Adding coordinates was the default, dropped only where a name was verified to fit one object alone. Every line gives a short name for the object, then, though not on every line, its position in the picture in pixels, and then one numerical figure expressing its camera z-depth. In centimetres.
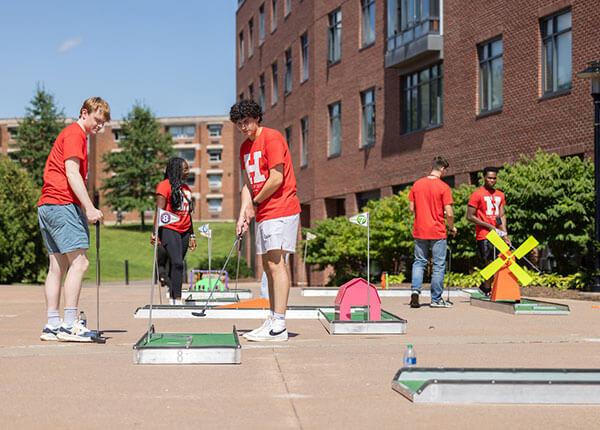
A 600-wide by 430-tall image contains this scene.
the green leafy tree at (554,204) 1564
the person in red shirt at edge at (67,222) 734
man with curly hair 761
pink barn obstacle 876
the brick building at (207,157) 9519
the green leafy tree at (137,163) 7944
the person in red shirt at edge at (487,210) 1278
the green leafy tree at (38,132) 7944
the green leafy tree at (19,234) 2838
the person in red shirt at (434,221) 1211
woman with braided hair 1091
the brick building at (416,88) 1917
